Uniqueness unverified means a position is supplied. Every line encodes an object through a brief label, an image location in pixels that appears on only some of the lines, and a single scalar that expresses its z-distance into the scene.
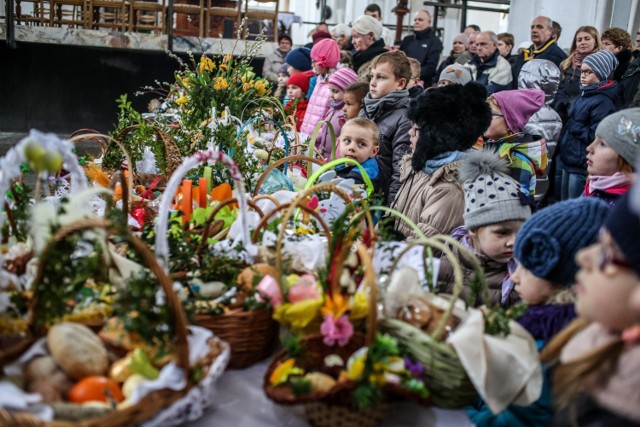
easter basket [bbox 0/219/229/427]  1.13
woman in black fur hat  2.61
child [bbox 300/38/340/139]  5.00
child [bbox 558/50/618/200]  4.43
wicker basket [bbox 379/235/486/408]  1.33
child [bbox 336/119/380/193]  3.04
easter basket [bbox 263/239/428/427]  1.28
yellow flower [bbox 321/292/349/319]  1.42
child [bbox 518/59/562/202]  4.59
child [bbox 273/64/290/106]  7.18
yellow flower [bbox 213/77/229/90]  3.51
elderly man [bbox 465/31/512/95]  6.03
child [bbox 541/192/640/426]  0.97
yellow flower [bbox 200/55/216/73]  3.54
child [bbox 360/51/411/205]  3.55
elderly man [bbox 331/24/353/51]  7.43
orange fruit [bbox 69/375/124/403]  1.22
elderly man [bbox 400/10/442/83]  7.48
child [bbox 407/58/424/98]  5.38
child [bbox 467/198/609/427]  1.51
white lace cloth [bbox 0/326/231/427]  1.14
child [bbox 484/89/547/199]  3.52
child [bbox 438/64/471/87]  4.73
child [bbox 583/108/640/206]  2.29
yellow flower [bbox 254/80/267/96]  3.73
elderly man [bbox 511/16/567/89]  5.89
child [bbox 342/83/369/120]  4.18
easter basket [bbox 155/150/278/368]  1.52
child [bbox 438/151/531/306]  2.10
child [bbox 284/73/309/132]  5.87
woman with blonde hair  5.21
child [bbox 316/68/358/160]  4.52
